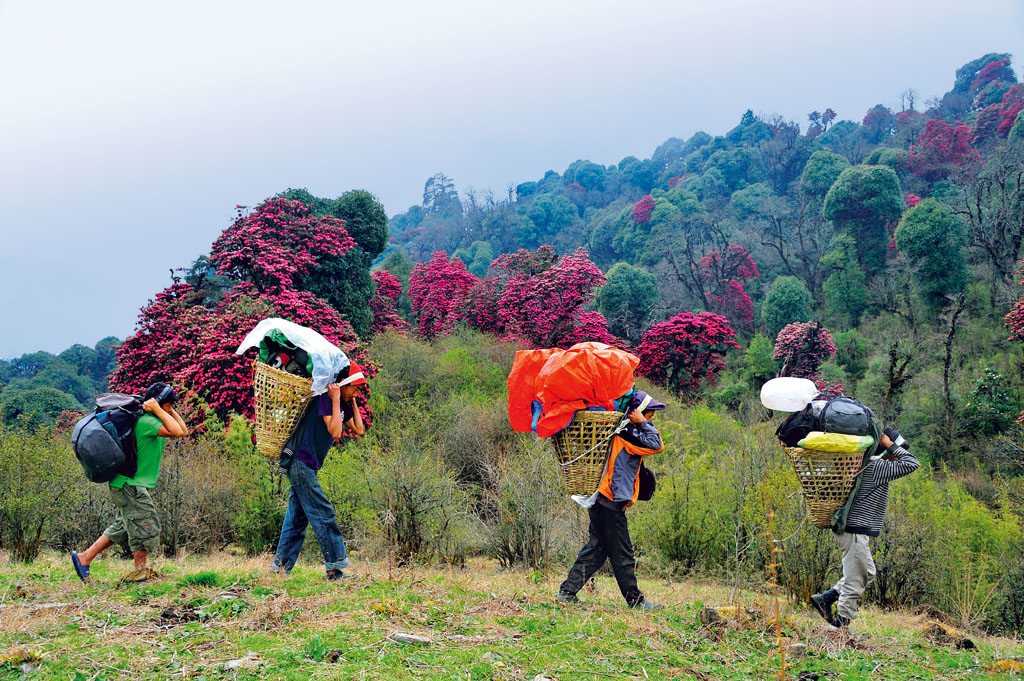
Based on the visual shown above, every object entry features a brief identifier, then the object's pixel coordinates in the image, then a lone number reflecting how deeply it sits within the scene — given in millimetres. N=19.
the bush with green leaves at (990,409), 17562
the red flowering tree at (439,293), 23672
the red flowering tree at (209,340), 12273
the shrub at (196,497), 8477
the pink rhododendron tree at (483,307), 22516
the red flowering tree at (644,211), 40344
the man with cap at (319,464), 5707
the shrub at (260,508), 8953
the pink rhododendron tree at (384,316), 21156
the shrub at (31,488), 8164
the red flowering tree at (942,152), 35156
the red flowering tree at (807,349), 21703
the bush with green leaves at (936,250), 24125
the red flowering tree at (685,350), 21609
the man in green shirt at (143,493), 5648
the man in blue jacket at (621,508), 5289
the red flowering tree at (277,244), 15453
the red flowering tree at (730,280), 30625
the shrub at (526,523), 8094
